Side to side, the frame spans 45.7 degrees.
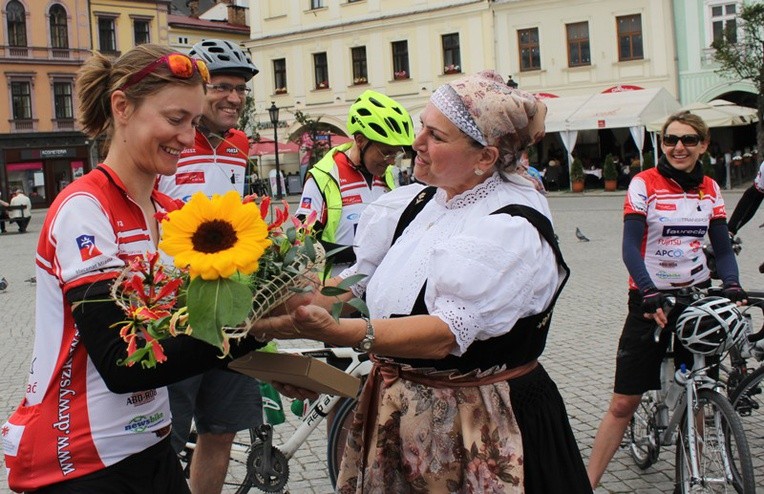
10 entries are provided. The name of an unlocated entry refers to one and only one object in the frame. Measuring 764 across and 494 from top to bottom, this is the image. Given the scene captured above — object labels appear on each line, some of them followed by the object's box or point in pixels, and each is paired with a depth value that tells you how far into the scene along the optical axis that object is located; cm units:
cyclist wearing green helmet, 496
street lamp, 2938
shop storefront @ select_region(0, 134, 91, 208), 4950
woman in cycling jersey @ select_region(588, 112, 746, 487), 460
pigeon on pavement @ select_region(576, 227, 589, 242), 1695
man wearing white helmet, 374
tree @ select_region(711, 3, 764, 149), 2823
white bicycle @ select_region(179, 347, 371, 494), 462
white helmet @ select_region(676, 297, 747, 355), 411
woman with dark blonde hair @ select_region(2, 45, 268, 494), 206
